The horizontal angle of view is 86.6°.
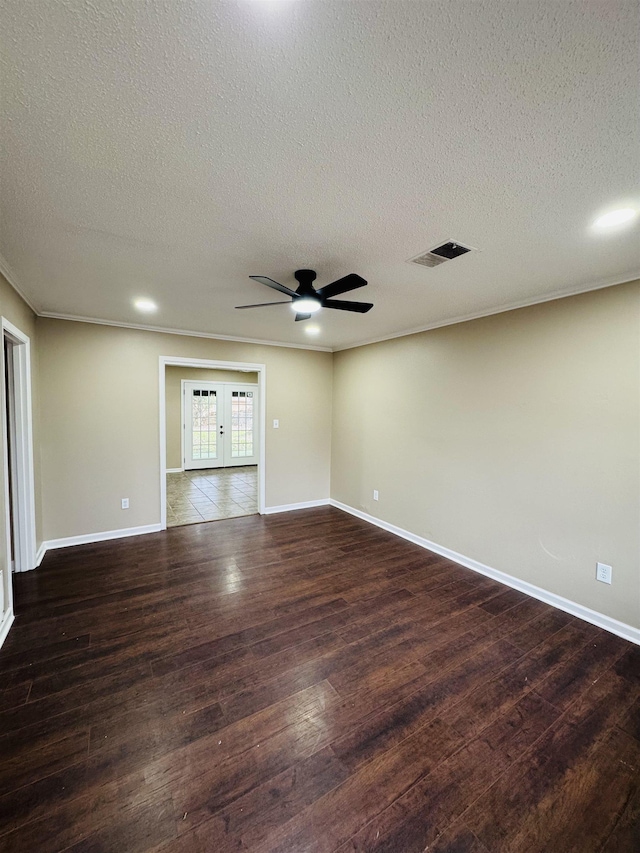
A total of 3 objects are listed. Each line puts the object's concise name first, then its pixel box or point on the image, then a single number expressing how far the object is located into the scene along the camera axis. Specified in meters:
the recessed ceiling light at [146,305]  3.19
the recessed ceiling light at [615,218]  1.66
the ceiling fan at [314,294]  2.17
